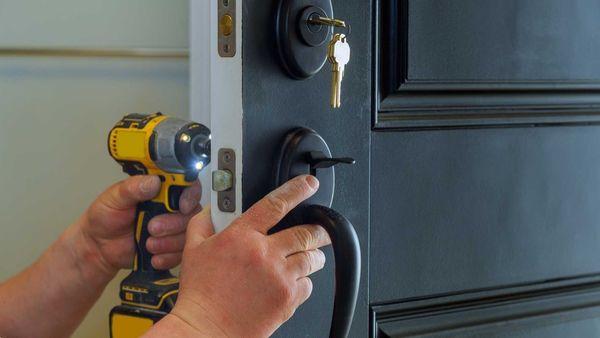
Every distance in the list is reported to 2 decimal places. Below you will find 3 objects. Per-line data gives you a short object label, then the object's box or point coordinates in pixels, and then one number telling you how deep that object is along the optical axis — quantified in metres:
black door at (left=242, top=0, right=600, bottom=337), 1.43
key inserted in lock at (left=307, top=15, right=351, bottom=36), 1.37
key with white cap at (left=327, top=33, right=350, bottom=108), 1.37
